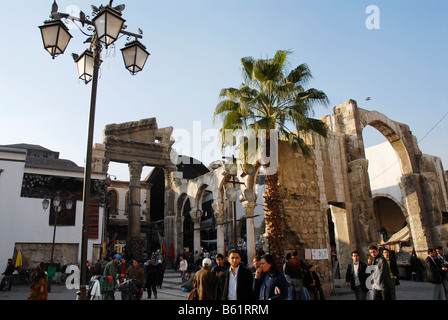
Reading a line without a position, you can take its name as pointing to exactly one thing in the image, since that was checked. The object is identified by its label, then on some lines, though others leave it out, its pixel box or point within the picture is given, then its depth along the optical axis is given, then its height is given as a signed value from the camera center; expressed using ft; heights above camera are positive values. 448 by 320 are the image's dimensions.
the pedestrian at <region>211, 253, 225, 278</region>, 23.28 -1.04
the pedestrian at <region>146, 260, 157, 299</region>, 37.50 -2.75
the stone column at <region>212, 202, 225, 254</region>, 66.13 +5.48
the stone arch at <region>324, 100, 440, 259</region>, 46.68 +10.52
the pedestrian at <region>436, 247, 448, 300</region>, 26.17 -2.38
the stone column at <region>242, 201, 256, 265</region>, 53.72 +2.85
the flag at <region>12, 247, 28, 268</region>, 52.19 -0.10
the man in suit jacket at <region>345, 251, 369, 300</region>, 25.61 -2.27
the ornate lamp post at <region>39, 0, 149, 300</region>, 16.94 +11.43
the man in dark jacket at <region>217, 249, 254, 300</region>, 14.64 -1.37
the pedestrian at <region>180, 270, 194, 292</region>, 39.97 -4.02
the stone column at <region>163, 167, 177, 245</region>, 89.20 +13.01
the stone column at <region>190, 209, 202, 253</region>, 77.30 +5.97
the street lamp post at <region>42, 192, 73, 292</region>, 44.61 +7.43
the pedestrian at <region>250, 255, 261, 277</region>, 20.11 -0.76
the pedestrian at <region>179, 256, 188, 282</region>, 51.21 -1.99
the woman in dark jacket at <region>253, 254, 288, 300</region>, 14.88 -1.47
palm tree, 36.50 +15.58
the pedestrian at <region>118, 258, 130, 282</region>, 39.39 -1.46
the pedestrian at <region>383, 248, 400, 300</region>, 23.43 -1.28
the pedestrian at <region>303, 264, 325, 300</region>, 27.27 -2.71
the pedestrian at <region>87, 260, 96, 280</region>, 35.81 -1.66
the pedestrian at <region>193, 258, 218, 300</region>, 15.80 -1.49
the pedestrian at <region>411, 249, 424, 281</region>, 51.36 -3.55
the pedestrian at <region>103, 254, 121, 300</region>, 28.38 -1.54
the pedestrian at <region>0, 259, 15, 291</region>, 44.16 -2.46
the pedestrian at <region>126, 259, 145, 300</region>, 30.17 -1.96
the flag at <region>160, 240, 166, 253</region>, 81.30 +1.18
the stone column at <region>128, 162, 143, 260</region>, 84.84 +10.75
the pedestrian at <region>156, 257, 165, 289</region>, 43.11 -2.48
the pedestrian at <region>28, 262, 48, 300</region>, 24.52 -1.92
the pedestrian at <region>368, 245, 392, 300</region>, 20.94 -2.15
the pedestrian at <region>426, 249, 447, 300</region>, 25.84 -2.25
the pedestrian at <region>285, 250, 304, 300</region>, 25.75 -2.12
